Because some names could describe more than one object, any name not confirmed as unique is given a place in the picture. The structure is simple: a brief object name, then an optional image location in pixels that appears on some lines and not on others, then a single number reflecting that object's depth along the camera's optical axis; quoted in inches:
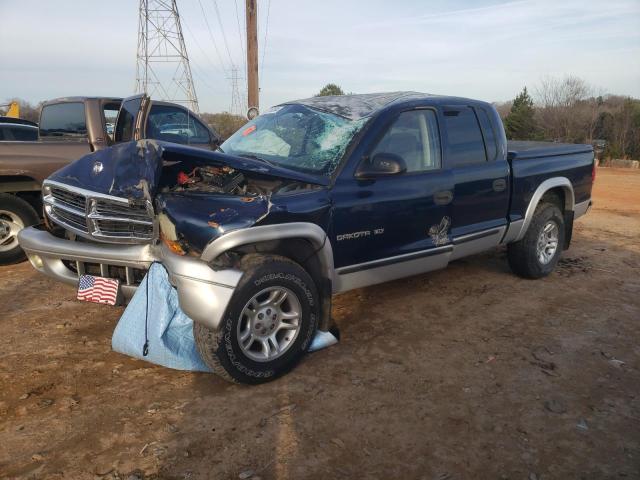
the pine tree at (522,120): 1141.7
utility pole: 555.8
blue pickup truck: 117.1
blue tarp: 126.4
